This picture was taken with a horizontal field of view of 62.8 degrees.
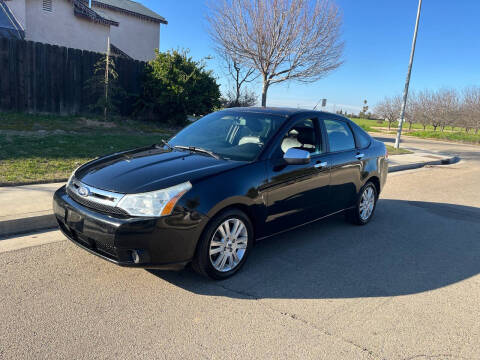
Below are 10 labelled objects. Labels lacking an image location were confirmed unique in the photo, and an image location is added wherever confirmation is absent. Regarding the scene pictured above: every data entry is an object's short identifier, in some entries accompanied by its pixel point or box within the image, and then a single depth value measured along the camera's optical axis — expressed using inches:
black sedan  129.2
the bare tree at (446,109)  1696.6
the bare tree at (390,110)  1899.6
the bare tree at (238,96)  850.4
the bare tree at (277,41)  659.4
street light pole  675.1
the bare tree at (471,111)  1574.8
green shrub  556.7
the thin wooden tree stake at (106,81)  507.5
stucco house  729.0
